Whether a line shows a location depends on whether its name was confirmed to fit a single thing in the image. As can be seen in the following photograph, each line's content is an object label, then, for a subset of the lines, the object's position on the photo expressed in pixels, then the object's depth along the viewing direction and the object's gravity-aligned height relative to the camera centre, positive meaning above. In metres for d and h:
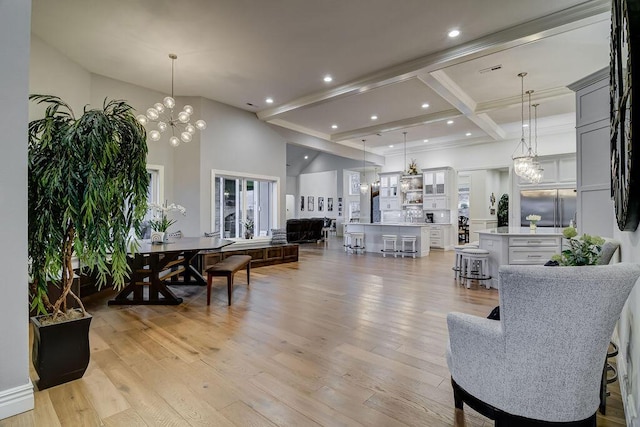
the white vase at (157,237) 4.62 -0.33
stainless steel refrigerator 8.29 +0.24
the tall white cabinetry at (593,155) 3.17 +0.62
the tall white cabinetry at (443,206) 10.45 +0.29
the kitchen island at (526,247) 5.05 -0.52
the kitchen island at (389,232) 8.88 -0.52
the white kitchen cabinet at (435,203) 10.50 +0.39
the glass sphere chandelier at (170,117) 4.38 +1.44
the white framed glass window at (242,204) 7.22 +0.26
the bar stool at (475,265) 5.18 -0.85
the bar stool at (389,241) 8.88 -0.81
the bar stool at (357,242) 9.58 -0.83
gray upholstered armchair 1.32 -0.58
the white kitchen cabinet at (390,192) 11.75 +0.85
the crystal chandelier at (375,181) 14.20 +1.58
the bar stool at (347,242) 9.79 -0.85
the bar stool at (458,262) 5.59 -0.87
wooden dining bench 4.07 -0.74
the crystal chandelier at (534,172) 6.48 +0.87
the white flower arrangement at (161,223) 4.56 -0.12
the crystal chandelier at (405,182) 10.78 +1.14
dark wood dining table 4.11 -0.78
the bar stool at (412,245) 8.73 -0.85
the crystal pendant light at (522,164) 6.37 +1.02
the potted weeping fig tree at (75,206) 2.02 +0.06
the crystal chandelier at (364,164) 11.72 +2.08
